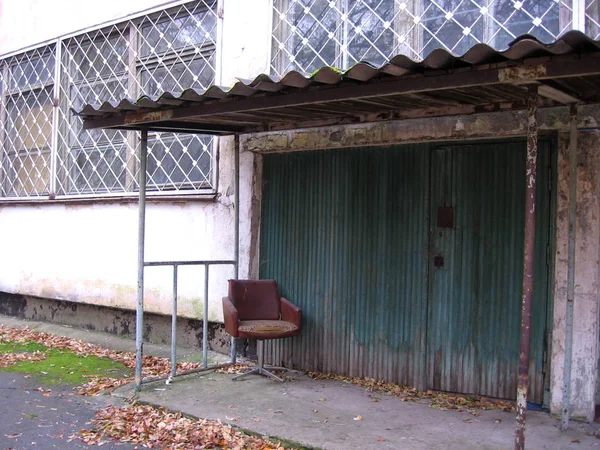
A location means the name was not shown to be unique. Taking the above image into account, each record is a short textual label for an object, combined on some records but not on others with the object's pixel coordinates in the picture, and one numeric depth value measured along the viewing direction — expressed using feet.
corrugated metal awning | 11.59
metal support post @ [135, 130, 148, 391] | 19.45
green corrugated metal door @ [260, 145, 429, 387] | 19.36
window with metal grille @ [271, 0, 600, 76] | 17.69
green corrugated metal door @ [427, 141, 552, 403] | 17.24
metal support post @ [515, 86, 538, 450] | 12.67
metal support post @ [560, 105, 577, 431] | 15.64
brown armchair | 20.18
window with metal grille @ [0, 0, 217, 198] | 25.36
